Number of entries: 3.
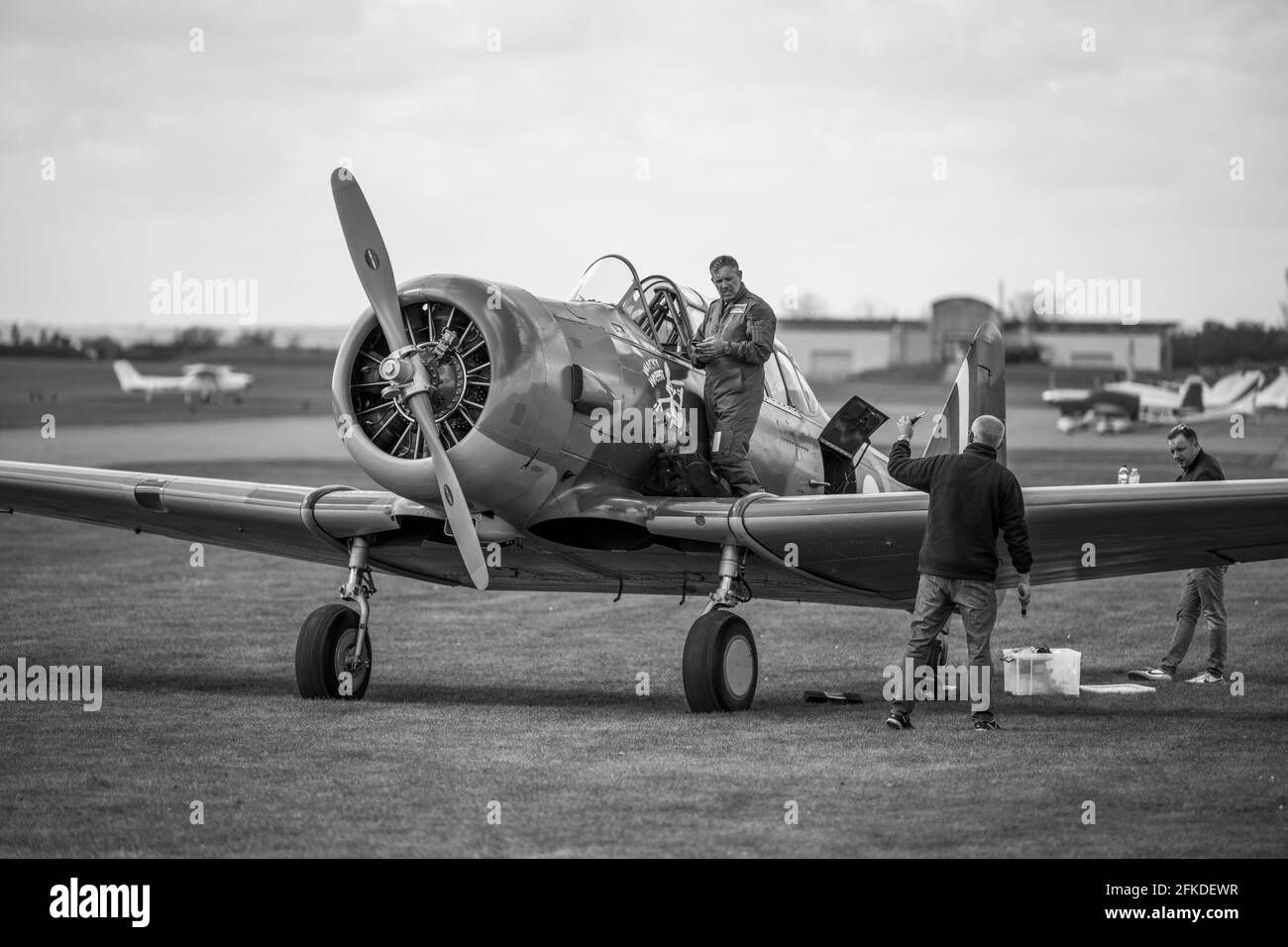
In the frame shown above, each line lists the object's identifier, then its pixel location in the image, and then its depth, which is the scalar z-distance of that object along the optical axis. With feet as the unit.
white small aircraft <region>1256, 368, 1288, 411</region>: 224.12
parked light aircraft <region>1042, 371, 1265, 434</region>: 213.87
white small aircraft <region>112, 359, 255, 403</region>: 257.75
